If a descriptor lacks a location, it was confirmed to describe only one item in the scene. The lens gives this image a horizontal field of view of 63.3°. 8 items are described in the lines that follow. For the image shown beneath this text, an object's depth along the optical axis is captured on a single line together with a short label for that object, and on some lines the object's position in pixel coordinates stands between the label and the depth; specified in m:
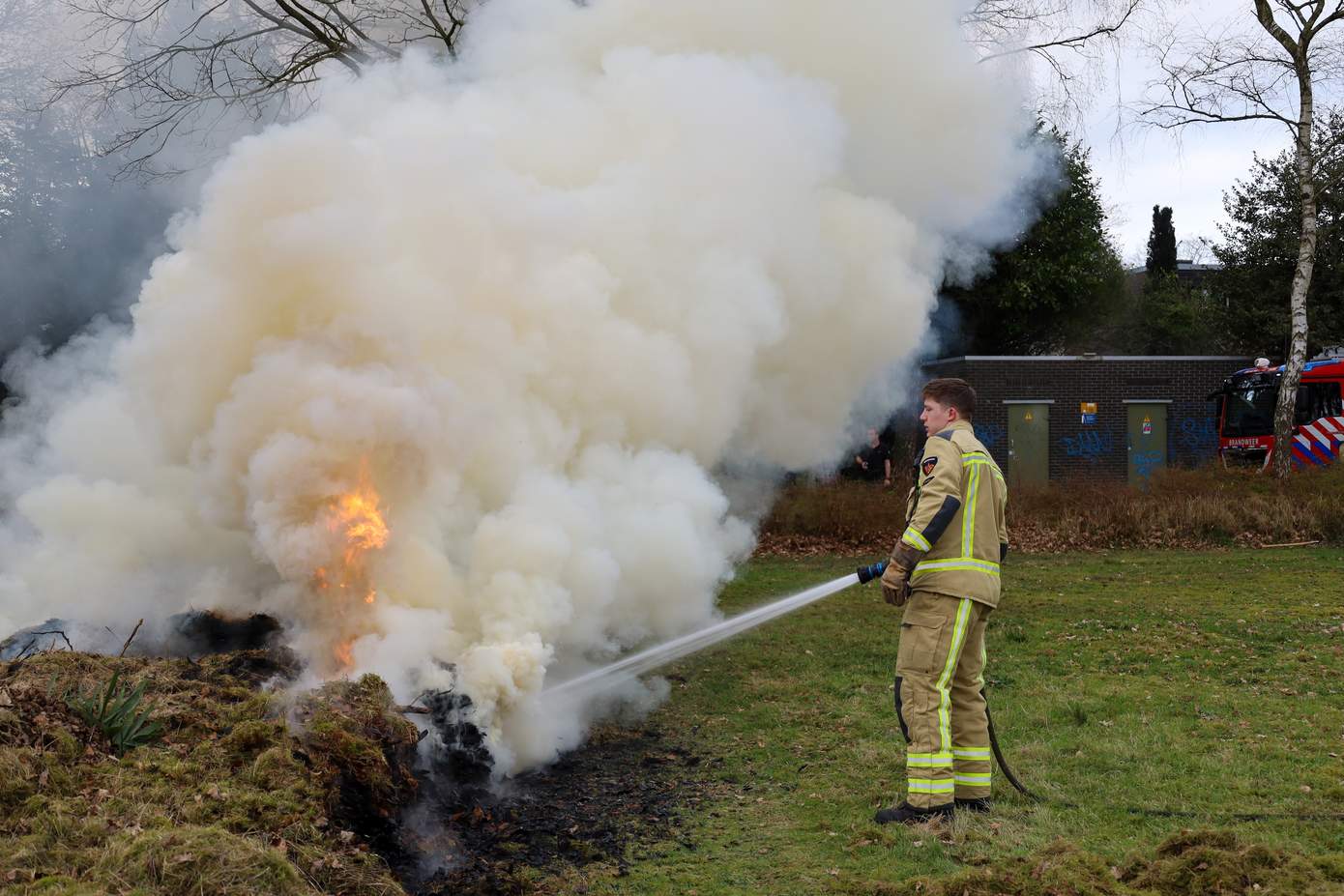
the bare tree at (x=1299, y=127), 18.98
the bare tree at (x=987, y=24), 12.84
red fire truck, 22.81
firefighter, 5.57
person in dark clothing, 18.25
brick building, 24.88
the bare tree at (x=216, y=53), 13.41
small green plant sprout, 4.92
